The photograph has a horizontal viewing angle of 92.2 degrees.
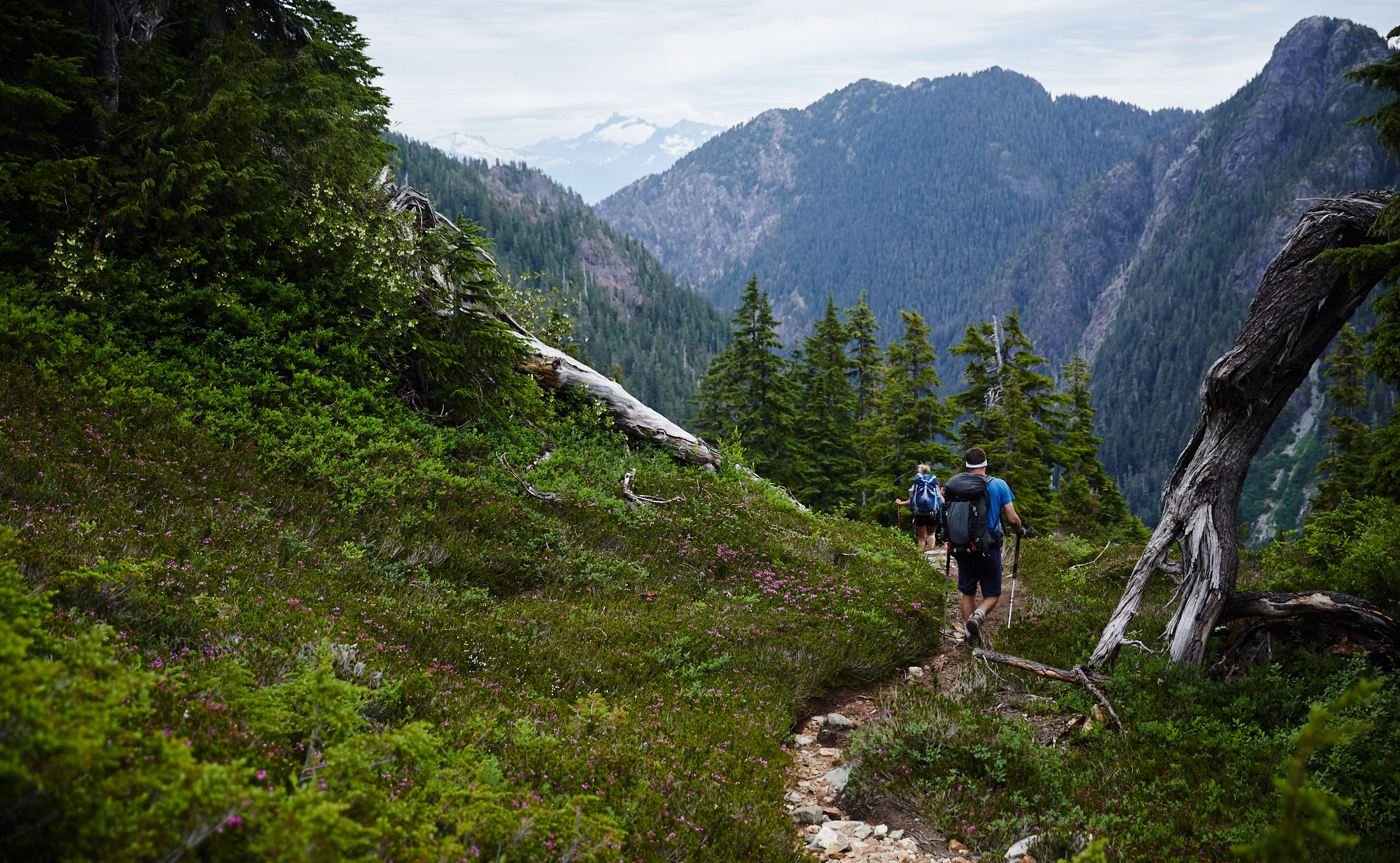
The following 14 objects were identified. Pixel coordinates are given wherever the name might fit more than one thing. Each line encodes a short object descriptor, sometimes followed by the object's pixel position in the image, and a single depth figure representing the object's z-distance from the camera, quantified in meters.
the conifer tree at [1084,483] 31.55
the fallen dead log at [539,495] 10.58
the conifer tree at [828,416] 34.31
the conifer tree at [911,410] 29.00
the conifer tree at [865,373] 34.25
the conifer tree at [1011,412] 26.53
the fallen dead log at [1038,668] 6.79
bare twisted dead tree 6.49
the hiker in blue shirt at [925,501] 15.07
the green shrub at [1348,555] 6.58
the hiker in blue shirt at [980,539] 8.63
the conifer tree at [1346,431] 26.77
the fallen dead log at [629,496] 11.77
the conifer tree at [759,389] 30.92
